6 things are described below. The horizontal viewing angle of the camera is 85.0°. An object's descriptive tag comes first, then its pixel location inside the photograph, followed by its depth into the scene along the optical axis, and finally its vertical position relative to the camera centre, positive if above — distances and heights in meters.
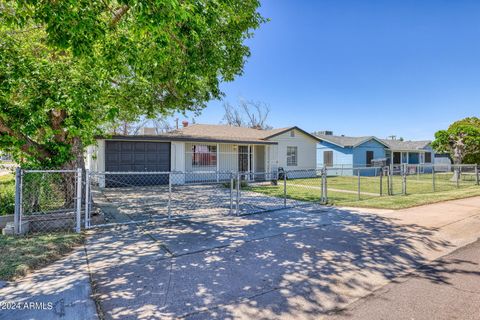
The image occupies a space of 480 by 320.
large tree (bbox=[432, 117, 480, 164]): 18.61 +1.73
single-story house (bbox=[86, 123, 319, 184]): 14.45 +0.92
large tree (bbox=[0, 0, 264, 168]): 4.31 +2.32
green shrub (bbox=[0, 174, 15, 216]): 6.61 -0.97
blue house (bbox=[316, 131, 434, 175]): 23.72 +1.35
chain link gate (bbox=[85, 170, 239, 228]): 7.05 -1.35
